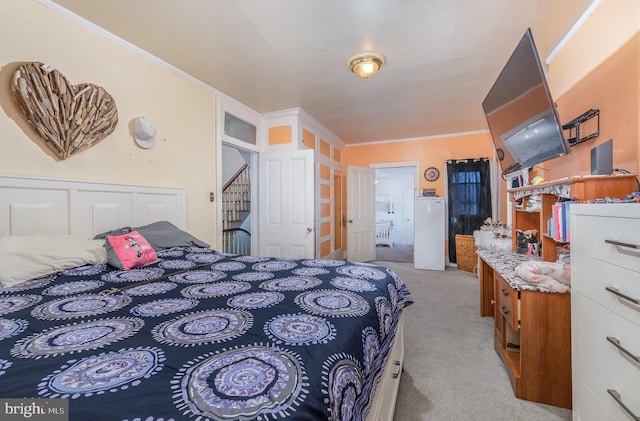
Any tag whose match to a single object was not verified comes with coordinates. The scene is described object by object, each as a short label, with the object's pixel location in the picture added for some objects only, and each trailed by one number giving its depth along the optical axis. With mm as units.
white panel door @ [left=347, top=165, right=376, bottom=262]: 5148
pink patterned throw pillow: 1599
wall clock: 5098
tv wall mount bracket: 1703
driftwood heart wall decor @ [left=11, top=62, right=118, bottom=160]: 1669
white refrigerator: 4750
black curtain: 4727
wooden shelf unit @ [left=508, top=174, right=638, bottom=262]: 1416
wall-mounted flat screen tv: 1610
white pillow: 1282
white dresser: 925
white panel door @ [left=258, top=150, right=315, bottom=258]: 3605
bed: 536
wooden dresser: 1502
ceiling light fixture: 2398
